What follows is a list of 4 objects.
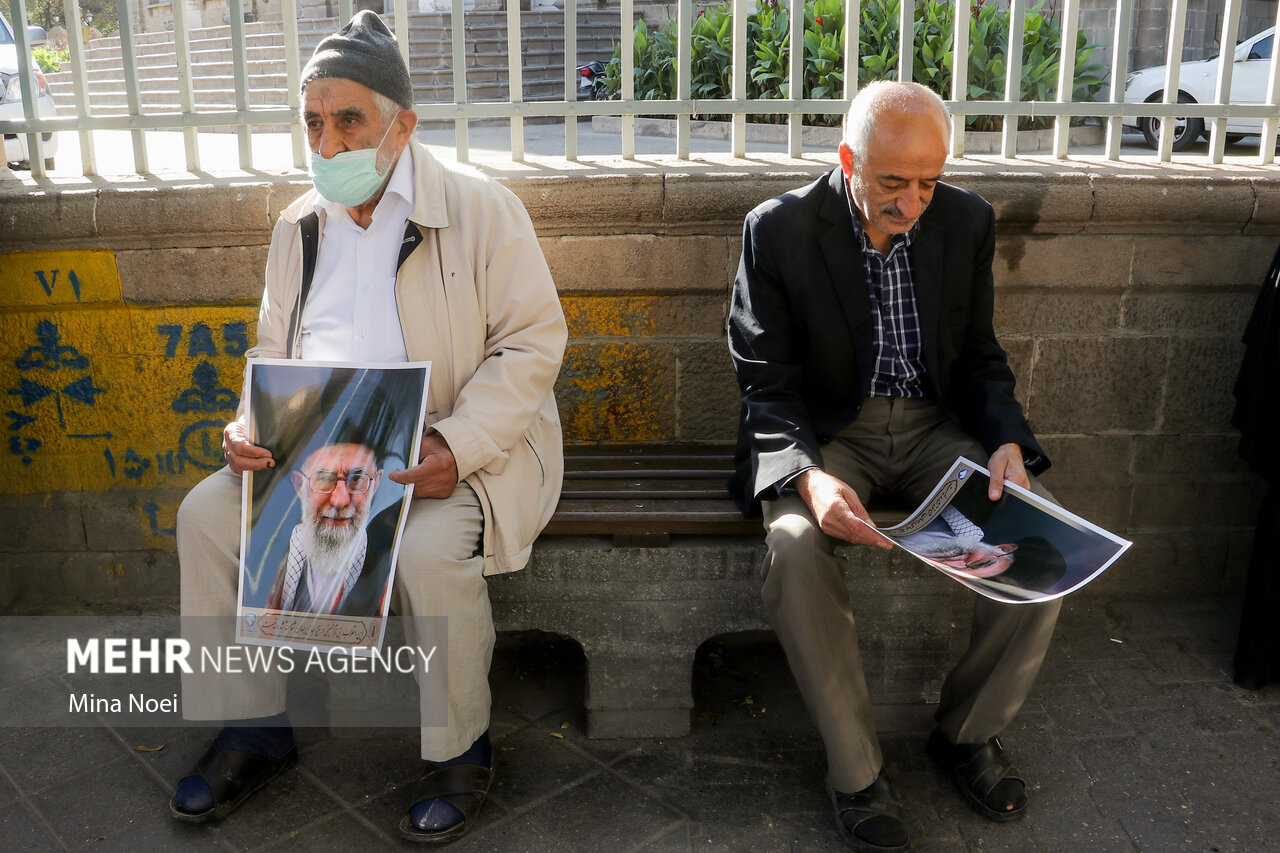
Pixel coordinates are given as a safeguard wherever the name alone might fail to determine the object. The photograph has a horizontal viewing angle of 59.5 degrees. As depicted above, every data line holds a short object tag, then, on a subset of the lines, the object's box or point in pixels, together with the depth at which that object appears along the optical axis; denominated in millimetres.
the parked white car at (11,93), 6376
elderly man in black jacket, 2717
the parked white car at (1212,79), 10734
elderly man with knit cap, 2748
